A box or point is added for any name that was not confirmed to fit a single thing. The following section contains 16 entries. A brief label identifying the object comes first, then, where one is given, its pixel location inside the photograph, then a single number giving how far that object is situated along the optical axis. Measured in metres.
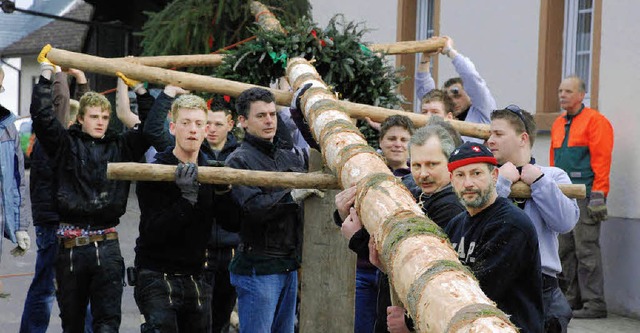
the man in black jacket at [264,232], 11.47
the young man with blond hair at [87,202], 12.42
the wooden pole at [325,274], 11.01
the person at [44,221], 13.87
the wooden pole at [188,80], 12.84
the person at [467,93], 15.13
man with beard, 8.05
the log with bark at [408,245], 6.27
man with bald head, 17.24
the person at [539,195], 9.78
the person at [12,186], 13.62
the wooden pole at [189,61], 14.87
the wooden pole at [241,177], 9.70
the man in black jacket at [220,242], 13.93
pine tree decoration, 14.19
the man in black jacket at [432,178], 9.23
